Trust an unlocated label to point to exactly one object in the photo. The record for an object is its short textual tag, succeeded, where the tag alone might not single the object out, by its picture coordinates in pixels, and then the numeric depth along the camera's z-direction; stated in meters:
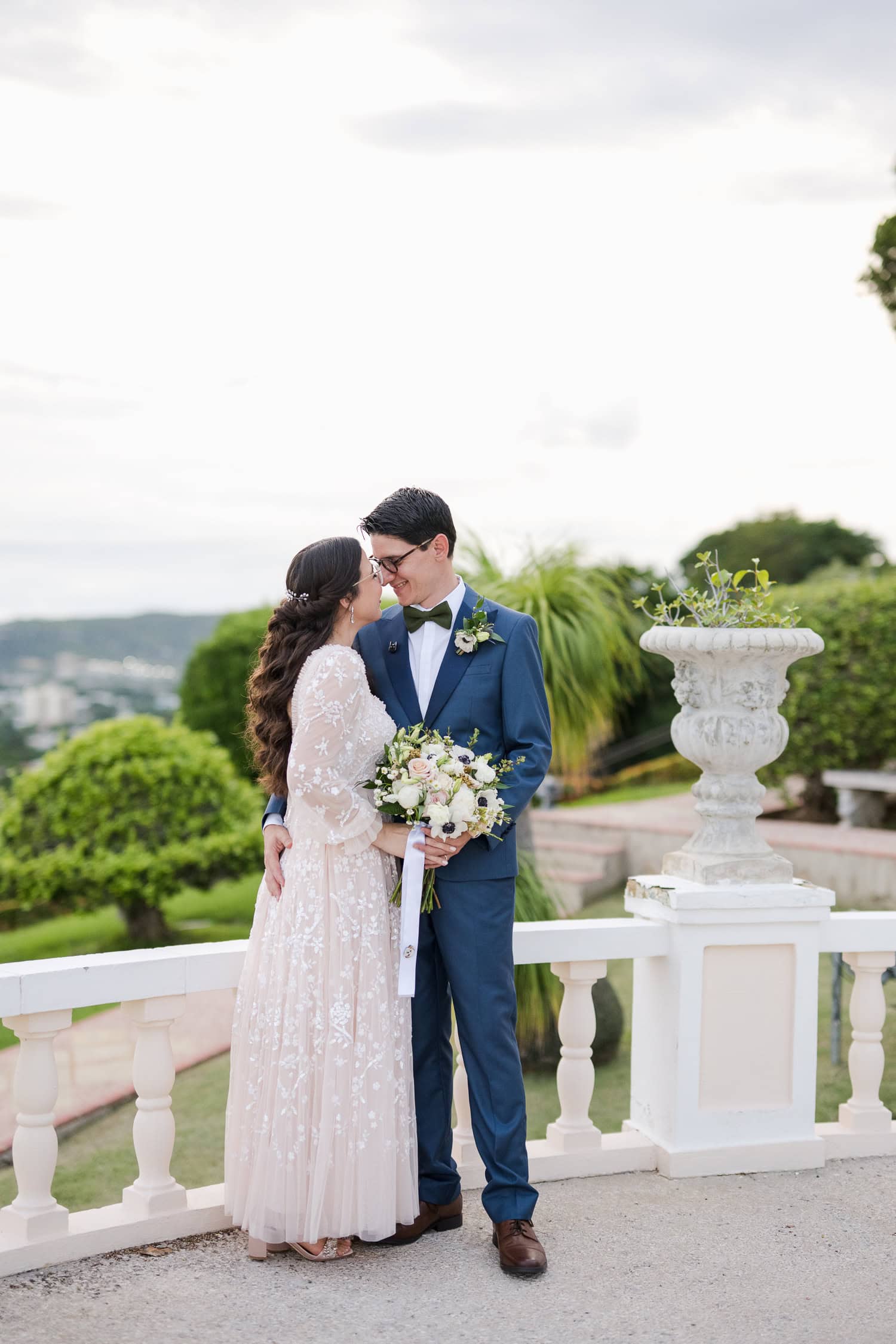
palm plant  5.65
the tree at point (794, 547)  22.11
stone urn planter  3.25
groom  2.78
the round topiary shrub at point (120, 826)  8.18
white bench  10.48
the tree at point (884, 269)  12.21
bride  2.62
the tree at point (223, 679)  13.59
